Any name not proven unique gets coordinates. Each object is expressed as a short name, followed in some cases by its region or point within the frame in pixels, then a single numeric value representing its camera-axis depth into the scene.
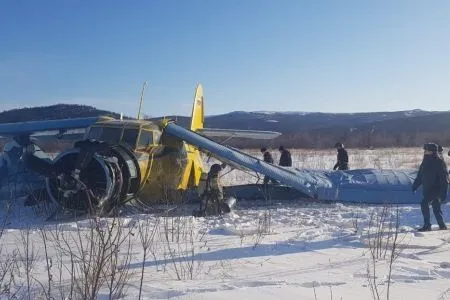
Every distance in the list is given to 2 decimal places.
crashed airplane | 10.38
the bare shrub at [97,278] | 4.19
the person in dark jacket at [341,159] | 18.30
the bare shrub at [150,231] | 6.97
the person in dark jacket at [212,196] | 11.14
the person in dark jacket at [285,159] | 18.40
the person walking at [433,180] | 10.13
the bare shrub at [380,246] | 6.05
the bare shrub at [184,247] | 5.88
